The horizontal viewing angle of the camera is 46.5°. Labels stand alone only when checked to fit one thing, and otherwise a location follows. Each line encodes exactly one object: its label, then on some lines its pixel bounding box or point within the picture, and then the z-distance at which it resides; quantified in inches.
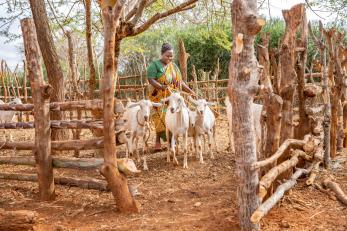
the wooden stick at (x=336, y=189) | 194.3
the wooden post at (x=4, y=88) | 526.1
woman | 328.2
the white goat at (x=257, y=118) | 311.3
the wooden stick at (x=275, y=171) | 155.3
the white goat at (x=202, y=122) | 312.8
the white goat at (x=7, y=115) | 471.5
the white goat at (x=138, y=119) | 303.4
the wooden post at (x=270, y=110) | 181.9
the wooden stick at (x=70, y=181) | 210.7
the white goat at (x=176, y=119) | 299.9
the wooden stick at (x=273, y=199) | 146.8
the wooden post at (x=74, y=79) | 339.3
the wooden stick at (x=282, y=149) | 154.5
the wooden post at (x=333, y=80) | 259.1
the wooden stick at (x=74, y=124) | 210.8
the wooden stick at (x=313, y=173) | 214.4
